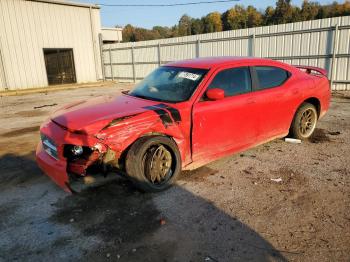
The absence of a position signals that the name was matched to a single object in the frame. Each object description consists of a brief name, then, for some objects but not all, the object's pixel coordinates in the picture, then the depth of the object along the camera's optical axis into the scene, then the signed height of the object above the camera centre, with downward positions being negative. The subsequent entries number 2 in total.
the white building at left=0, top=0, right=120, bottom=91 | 17.28 +1.00
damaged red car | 3.44 -0.86
